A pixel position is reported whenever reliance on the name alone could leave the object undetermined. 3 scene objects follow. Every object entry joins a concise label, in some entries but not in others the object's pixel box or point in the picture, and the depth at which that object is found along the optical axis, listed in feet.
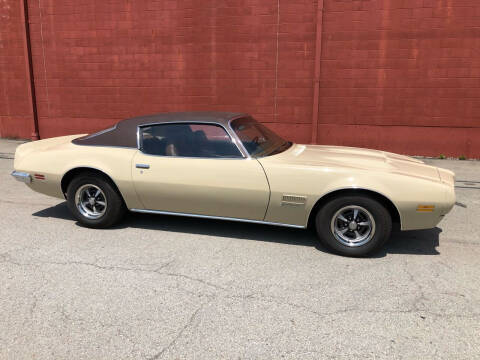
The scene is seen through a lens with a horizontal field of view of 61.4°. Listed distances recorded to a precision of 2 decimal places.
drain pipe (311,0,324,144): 29.12
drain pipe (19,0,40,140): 35.01
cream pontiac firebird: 12.30
